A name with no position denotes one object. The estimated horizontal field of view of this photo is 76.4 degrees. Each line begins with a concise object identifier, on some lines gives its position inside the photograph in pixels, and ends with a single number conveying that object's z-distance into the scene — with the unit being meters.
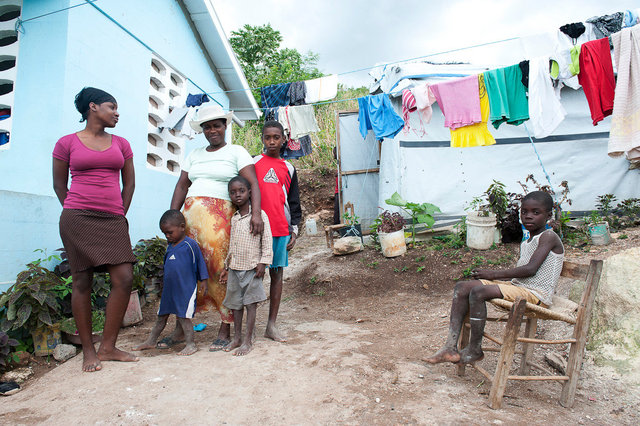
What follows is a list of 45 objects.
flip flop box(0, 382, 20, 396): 2.44
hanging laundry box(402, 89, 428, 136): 6.10
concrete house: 3.52
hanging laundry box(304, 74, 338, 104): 7.55
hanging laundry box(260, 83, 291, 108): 7.78
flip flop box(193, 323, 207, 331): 3.61
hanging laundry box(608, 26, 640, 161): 3.75
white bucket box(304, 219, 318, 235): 10.17
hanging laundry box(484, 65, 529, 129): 5.21
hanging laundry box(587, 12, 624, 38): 5.62
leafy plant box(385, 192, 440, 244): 6.27
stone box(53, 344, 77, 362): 2.99
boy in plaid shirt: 2.86
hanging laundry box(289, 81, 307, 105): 7.71
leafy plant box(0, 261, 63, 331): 2.85
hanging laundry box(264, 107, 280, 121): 7.87
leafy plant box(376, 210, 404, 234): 6.28
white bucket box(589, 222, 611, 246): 5.44
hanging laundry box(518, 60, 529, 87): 5.07
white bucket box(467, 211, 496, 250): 5.71
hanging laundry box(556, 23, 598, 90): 5.62
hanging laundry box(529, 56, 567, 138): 4.94
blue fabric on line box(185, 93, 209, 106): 6.29
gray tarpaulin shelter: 6.62
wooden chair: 2.08
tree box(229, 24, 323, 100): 18.66
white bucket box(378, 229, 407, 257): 6.09
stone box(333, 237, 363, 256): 6.60
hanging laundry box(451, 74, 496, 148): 5.55
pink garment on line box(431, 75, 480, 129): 5.53
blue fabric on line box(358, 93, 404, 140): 6.40
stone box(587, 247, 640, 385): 2.53
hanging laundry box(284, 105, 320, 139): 7.53
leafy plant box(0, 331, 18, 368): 2.66
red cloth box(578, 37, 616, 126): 4.27
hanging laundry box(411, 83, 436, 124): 5.93
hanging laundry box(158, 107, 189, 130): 5.67
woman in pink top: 2.52
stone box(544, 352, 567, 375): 2.62
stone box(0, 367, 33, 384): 2.64
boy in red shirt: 3.11
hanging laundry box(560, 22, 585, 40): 5.27
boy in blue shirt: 2.83
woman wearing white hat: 2.96
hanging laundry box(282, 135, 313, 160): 8.43
